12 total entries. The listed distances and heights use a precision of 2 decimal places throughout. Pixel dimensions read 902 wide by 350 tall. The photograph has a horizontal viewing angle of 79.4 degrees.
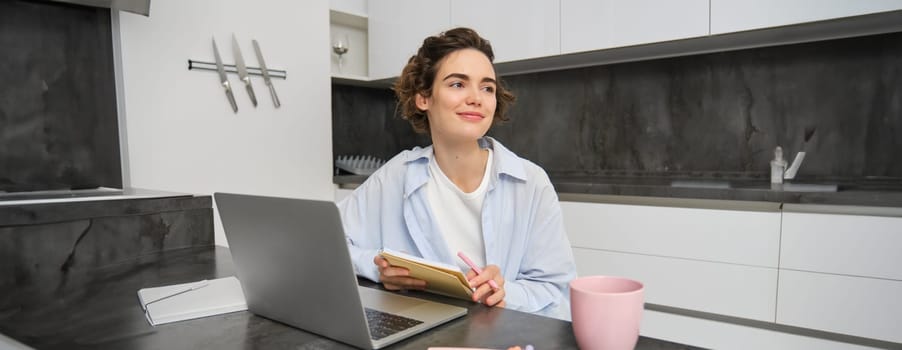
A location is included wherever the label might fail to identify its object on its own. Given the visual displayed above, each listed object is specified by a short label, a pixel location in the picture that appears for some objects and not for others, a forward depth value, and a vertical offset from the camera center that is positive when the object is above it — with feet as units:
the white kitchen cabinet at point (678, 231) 5.59 -1.10
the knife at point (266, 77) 7.88 +0.84
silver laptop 1.90 -0.55
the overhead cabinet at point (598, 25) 5.97 +1.36
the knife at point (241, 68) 7.63 +0.94
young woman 3.60 -0.44
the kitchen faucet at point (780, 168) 6.63 -0.42
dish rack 9.87 -0.55
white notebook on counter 2.41 -0.80
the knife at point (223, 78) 7.45 +0.79
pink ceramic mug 1.88 -0.64
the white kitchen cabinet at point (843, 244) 4.95 -1.05
